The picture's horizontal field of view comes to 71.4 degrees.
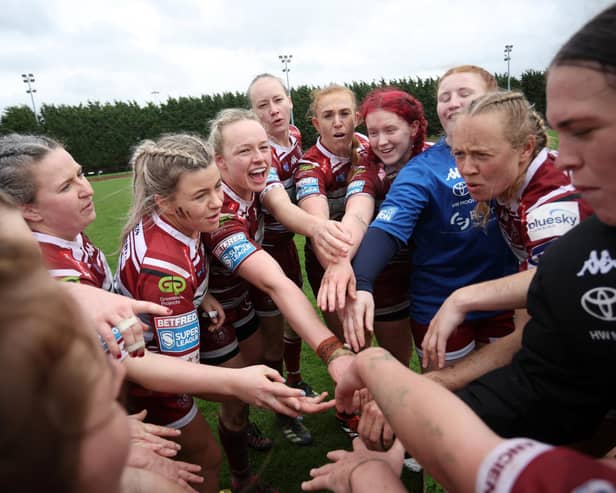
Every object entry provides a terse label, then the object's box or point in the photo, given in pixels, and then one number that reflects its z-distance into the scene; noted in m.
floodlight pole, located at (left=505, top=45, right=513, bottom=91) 47.62
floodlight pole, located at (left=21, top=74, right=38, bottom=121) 39.76
